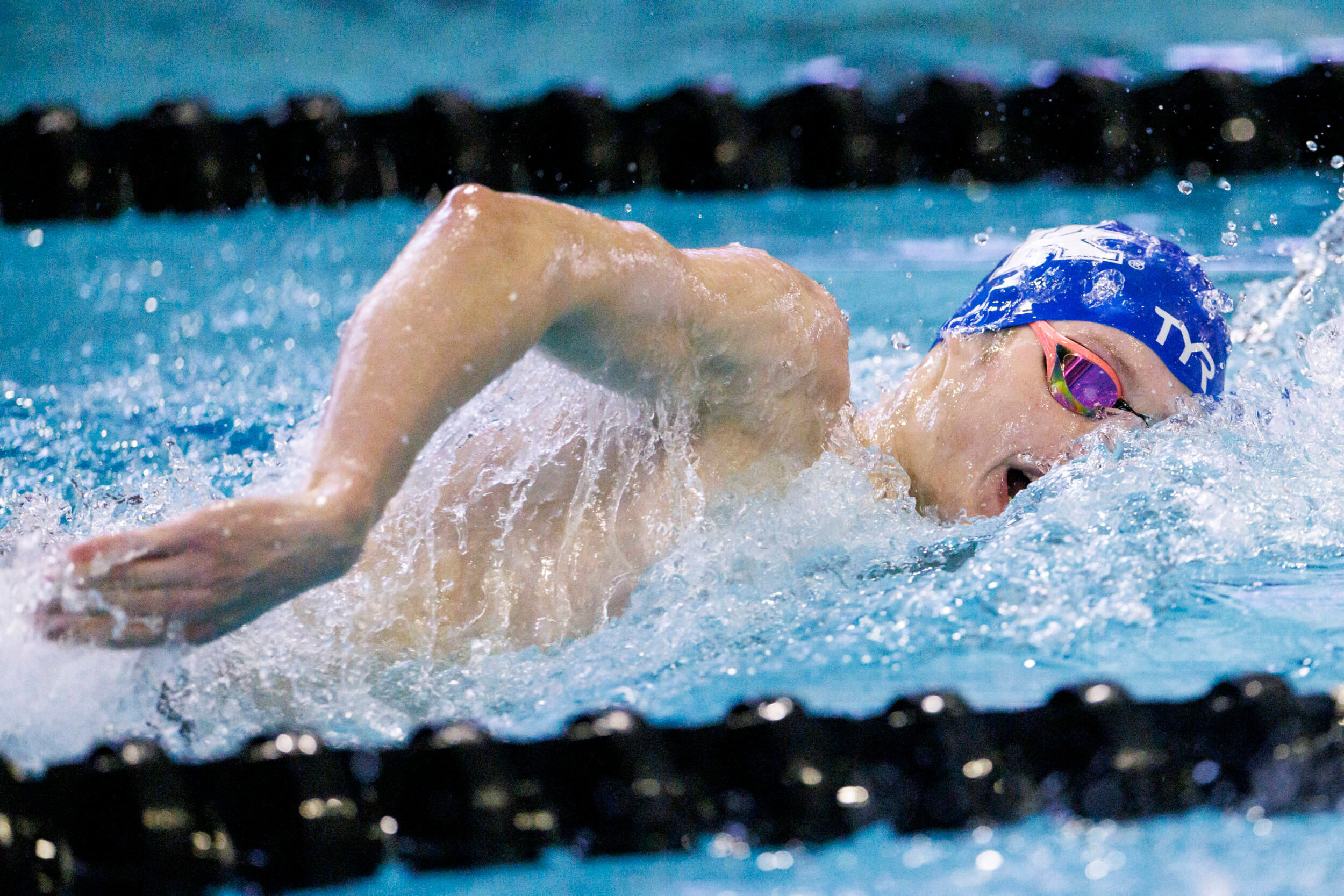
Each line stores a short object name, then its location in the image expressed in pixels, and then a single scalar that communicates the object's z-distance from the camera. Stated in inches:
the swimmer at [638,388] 429.0
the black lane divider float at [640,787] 435.5
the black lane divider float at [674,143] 570.3
